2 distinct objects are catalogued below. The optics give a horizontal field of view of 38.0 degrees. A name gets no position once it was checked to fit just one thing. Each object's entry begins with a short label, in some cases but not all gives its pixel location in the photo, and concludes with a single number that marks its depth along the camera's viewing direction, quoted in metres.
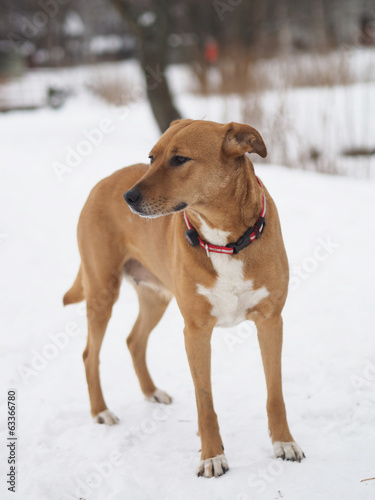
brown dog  2.42
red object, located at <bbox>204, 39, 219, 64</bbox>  18.46
